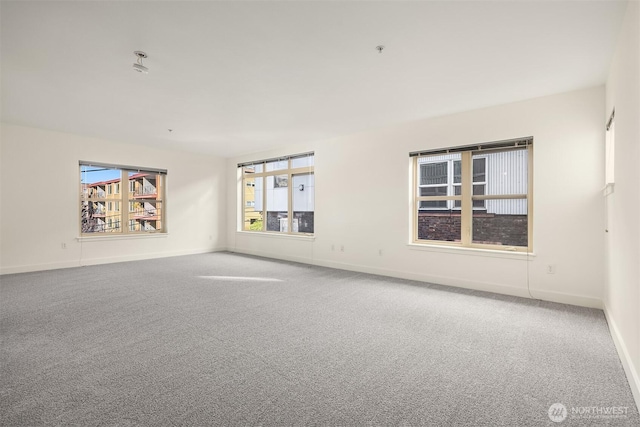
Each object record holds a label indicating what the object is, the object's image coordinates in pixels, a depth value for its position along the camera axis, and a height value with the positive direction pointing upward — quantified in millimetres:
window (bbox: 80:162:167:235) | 6145 +327
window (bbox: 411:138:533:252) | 4105 +265
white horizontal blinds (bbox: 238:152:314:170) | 6508 +1267
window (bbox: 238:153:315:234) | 6617 +463
